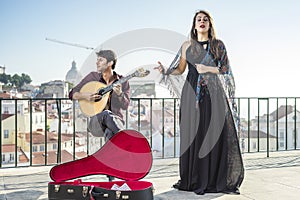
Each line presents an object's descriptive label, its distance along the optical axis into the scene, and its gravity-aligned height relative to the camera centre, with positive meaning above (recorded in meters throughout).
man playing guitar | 2.68 +0.05
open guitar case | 2.29 -0.39
